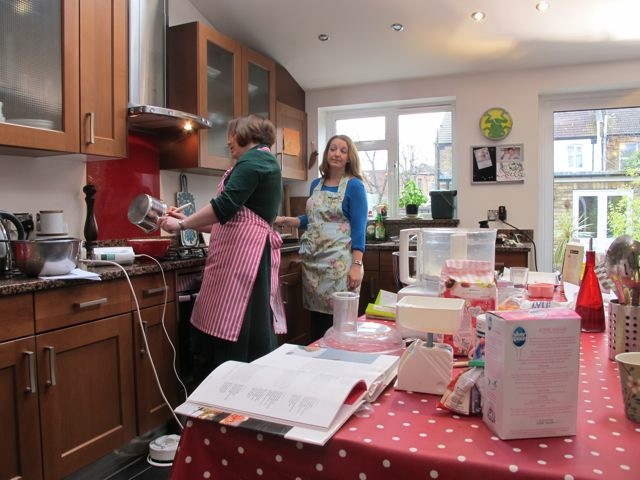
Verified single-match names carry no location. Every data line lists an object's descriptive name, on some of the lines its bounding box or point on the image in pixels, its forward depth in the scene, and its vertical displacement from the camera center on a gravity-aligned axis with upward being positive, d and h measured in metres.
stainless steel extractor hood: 2.41 +0.77
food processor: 1.30 -0.06
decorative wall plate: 3.60 +0.74
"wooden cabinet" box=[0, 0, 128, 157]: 1.94 +0.62
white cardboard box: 0.69 -0.21
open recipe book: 0.72 -0.26
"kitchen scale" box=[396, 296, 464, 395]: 0.87 -0.22
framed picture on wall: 3.59 +0.46
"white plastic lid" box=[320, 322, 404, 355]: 1.10 -0.26
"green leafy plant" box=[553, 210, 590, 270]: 3.69 -0.03
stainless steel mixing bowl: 1.70 -0.10
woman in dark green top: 1.98 -0.09
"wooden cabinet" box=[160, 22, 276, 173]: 2.86 +0.82
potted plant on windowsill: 3.93 +0.23
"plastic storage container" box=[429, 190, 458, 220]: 3.76 +0.19
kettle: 1.79 -0.07
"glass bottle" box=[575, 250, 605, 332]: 1.30 -0.20
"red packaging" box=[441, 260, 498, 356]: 1.08 -0.15
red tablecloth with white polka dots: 0.63 -0.29
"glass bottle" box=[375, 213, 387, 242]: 3.93 -0.02
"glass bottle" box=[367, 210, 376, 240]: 3.96 -0.02
